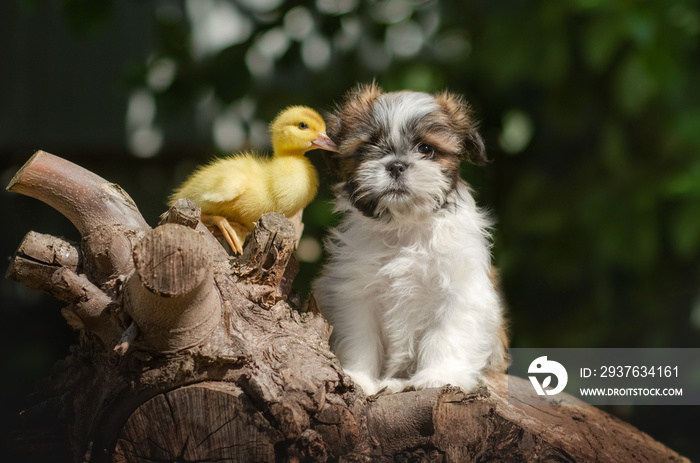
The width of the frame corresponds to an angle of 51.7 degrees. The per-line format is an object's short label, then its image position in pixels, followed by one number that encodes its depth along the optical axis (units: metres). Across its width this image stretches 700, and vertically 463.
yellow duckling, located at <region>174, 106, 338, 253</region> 2.64
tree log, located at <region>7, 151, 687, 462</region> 2.15
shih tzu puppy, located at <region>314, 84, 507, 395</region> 2.55
